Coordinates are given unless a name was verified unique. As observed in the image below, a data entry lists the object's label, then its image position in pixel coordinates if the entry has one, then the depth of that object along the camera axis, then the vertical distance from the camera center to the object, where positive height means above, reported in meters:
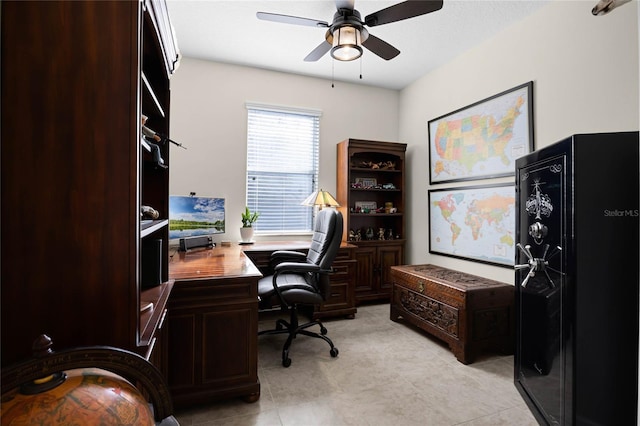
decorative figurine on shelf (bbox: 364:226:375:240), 4.24 -0.24
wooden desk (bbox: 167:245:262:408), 1.86 -0.73
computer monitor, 3.27 +0.00
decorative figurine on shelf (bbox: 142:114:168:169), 1.48 +0.35
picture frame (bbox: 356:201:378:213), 4.29 +0.15
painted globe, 0.67 -0.42
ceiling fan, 2.05 +1.36
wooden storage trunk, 2.63 -0.84
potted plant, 3.72 -0.12
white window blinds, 3.98 +0.66
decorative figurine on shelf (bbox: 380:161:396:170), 4.32 +0.70
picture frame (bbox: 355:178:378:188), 4.30 +0.48
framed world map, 2.98 -0.06
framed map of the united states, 2.86 +0.83
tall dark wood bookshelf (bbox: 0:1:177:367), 0.90 +0.12
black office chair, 2.55 -0.57
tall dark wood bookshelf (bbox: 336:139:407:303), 4.04 +0.13
